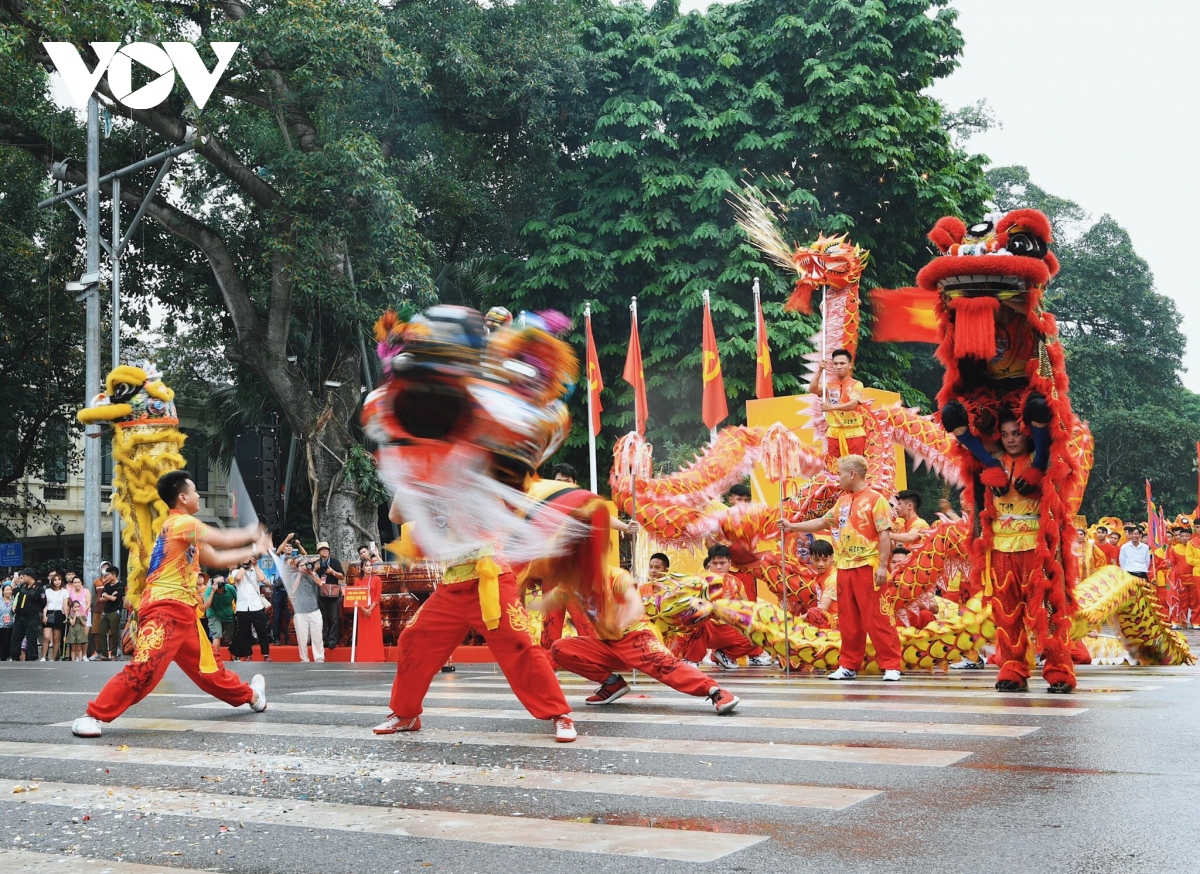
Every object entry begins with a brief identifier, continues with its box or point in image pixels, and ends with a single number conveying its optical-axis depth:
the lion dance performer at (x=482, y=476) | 6.35
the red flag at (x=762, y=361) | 22.19
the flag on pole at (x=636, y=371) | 20.91
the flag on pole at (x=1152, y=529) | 22.93
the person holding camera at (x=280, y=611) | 18.36
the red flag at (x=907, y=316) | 9.57
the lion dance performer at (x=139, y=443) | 10.87
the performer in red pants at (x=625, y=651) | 7.27
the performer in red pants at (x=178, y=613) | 7.80
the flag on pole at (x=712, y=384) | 21.44
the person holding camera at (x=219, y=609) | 18.30
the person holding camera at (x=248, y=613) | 17.64
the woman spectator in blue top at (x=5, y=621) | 22.17
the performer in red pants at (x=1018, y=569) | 8.38
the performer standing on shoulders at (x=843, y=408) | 12.47
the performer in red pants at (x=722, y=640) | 11.34
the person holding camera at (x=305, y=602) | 16.36
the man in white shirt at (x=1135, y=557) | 19.50
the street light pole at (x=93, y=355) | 20.34
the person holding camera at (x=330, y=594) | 17.73
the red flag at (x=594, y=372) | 21.50
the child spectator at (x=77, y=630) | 20.38
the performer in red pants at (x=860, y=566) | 9.99
